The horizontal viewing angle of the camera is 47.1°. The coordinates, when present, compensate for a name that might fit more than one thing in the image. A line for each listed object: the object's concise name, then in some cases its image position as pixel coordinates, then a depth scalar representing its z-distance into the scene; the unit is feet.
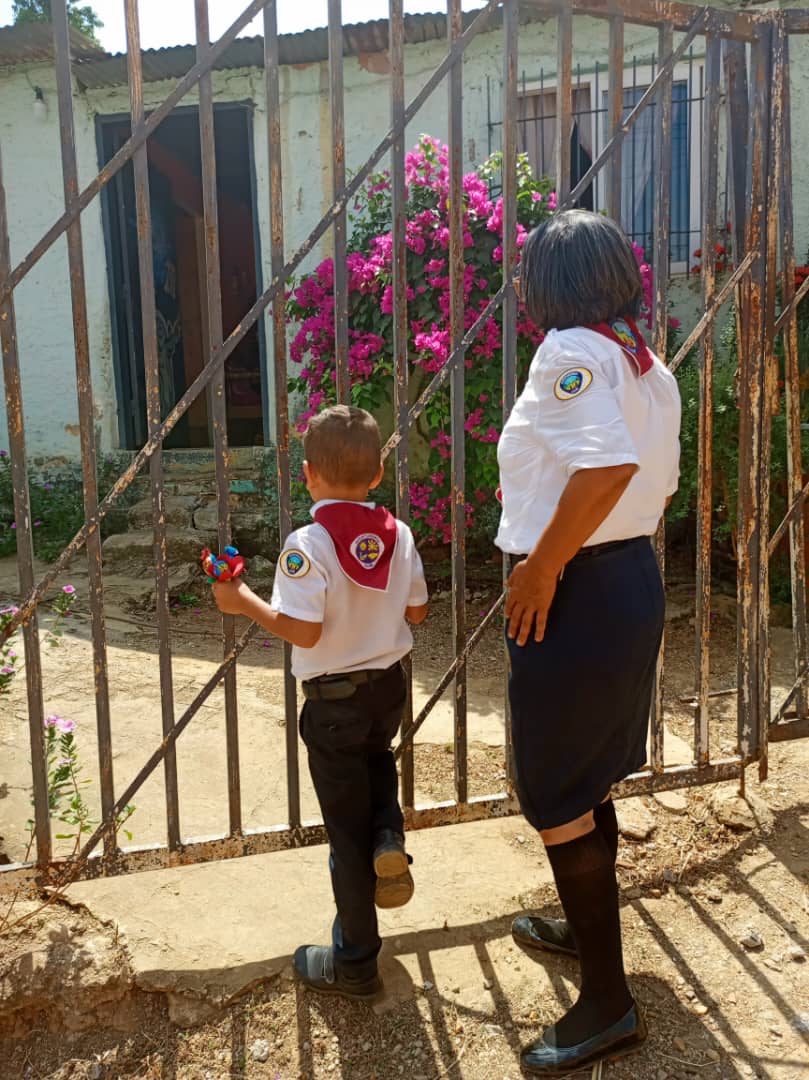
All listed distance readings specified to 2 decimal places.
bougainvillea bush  16.72
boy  6.40
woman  5.49
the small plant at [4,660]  7.38
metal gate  7.06
